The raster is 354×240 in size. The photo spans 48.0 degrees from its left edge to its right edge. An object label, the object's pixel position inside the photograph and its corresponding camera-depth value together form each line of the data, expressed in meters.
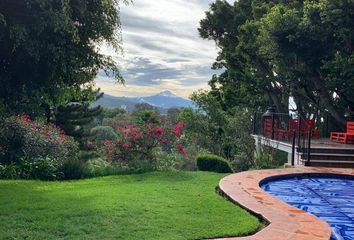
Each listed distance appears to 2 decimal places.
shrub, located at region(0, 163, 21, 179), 9.52
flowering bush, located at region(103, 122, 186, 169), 11.89
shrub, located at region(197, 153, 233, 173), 11.54
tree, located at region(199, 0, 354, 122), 13.64
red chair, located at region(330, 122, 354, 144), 14.47
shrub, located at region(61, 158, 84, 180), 10.43
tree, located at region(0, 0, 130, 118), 7.04
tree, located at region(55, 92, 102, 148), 29.47
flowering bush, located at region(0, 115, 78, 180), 11.12
